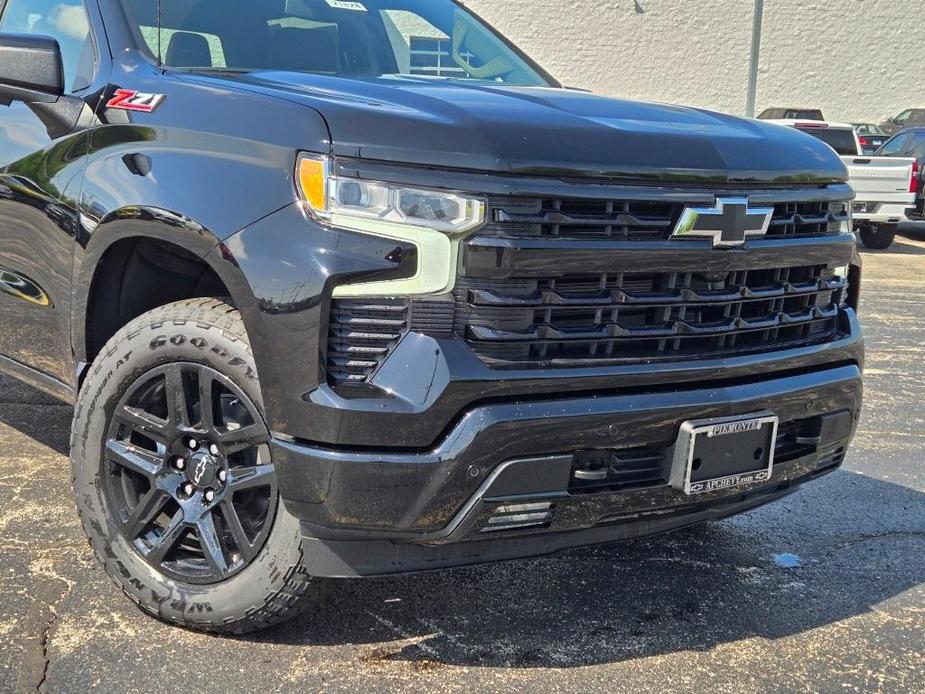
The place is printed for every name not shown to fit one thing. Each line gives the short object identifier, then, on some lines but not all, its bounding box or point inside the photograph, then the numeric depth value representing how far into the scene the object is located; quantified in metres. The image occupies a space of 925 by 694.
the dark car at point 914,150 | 13.54
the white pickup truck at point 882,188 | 12.57
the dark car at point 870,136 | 25.04
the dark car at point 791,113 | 25.81
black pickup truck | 2.15
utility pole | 27.59
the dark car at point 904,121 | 27.57
